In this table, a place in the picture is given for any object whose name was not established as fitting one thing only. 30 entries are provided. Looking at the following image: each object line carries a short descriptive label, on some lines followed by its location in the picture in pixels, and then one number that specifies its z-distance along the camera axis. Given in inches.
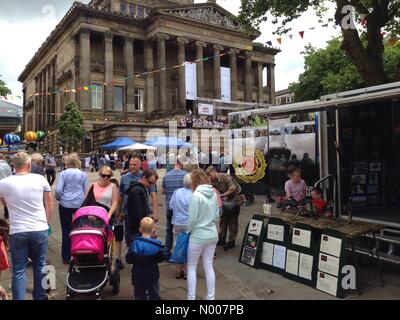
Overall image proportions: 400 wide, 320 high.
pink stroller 190.5
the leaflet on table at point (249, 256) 262.5
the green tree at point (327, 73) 1334.9
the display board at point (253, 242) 261.1
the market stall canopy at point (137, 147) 1094.2
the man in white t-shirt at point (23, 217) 177.5
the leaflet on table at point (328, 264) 209.8
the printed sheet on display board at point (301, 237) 230.2
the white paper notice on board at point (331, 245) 210.8
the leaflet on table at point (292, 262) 234.6
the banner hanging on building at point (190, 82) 1980.8
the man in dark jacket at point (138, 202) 220.1
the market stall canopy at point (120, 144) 1182.1
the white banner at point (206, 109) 1862.5
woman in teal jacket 188.7
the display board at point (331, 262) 207.9
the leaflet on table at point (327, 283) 208.6
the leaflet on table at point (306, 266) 225.7
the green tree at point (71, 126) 1540.4
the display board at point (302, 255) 224.8
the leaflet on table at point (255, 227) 263.1
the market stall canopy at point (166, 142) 1120.8
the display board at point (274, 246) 245.9
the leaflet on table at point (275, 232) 248.4
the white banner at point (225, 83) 2193.4
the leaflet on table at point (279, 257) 244.7
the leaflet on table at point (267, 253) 254.2
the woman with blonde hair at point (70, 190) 264.8
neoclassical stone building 1865.2
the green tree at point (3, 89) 1389.0
